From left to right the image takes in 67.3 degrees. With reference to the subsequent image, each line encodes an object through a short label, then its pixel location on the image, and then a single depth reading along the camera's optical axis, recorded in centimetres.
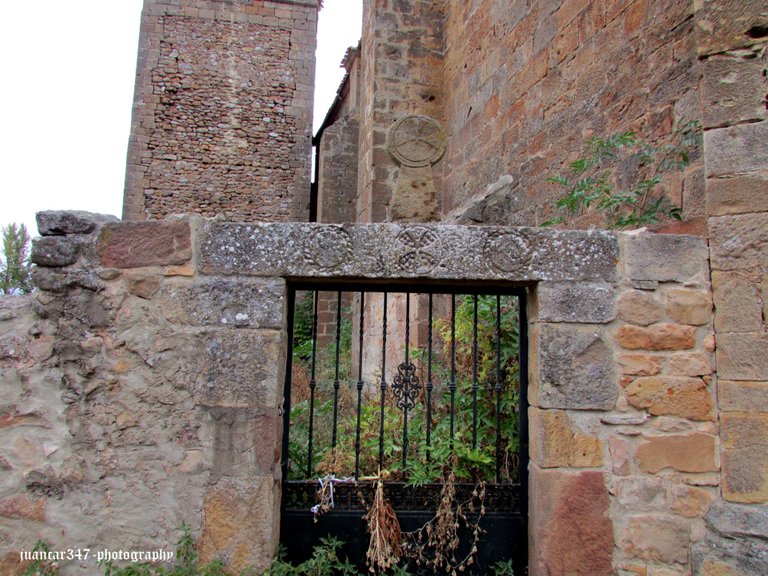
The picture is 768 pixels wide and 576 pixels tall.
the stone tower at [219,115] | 1340
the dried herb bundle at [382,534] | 249
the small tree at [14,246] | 1830
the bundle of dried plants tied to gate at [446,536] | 254
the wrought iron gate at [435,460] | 259
